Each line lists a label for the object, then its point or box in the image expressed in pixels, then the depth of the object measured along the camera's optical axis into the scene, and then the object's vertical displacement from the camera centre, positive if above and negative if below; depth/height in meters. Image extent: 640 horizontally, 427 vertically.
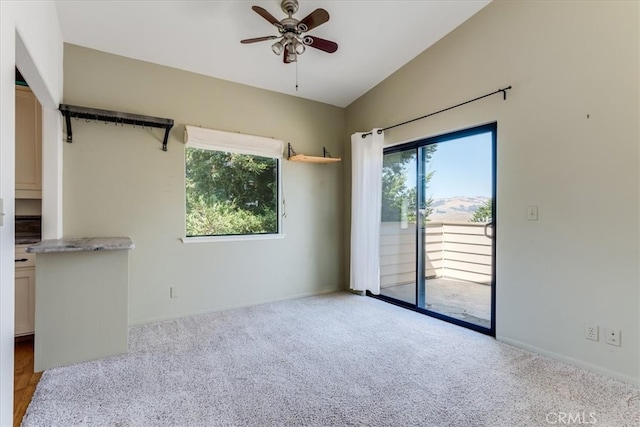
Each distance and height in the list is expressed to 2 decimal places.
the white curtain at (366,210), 4.02 +0.01
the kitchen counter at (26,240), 2.78 -0.29
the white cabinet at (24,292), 2.80 -0.75
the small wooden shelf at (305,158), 4.04 +0.68
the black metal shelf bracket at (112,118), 2.82 +0.89
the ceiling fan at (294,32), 2.30 +1.41
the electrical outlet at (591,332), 2.29 -0.89
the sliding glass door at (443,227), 3.12 -0.18
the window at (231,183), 3.59 +0.33
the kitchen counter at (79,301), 2.34 -0.72
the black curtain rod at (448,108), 2.81 +1.07
